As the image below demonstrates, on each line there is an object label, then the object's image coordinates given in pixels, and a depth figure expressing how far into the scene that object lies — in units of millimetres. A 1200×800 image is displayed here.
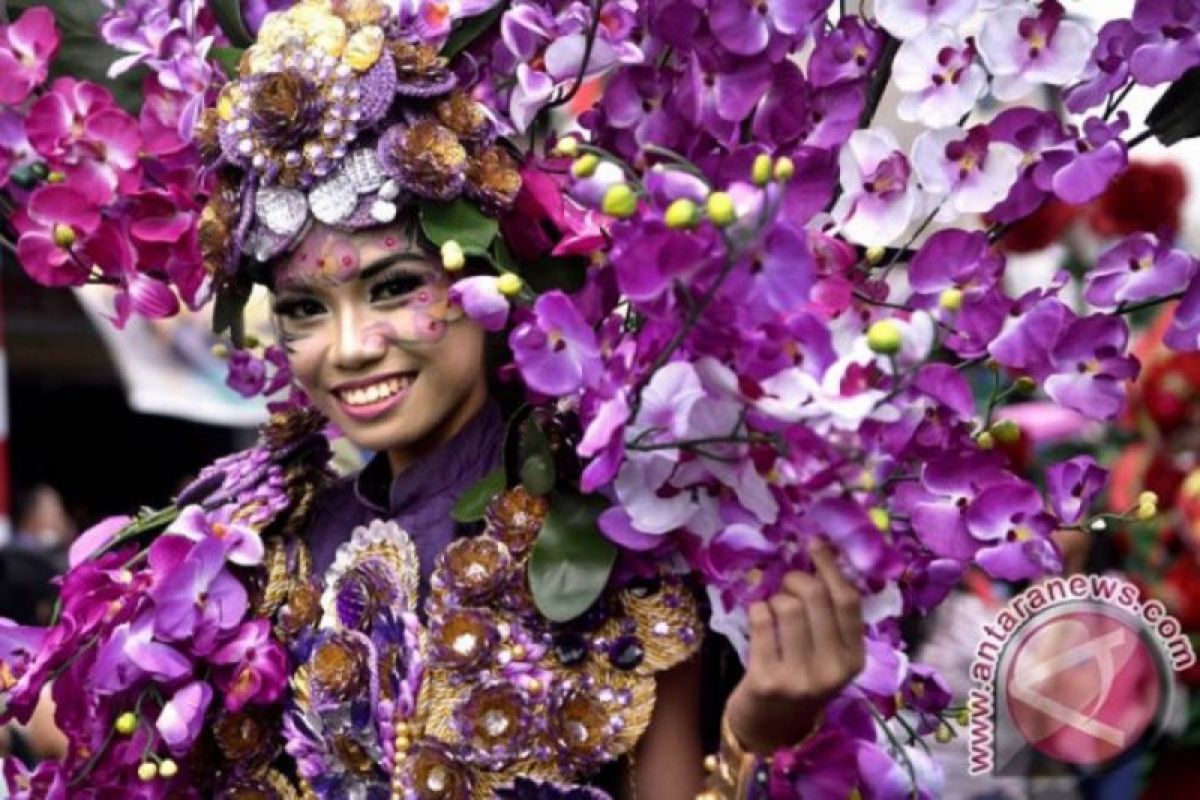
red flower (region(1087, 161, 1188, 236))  4453
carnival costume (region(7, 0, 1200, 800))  1951
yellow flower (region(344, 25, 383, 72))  2115
